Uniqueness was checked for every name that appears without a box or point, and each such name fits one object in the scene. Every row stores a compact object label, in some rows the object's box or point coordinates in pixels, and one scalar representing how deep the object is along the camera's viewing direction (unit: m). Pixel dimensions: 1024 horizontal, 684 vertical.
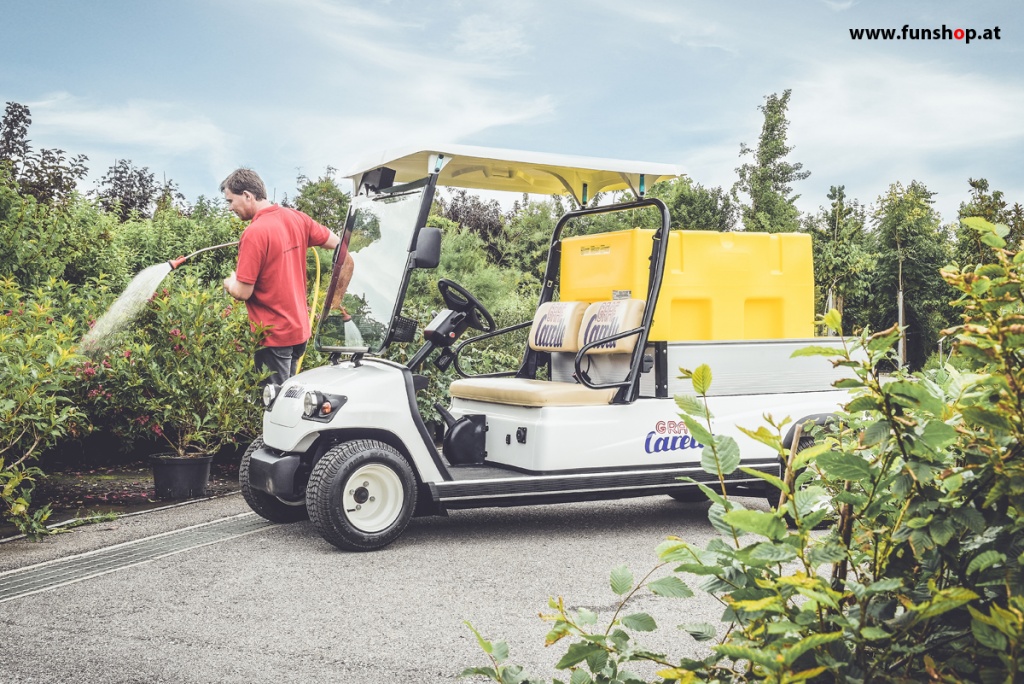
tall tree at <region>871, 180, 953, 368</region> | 24.56
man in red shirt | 6.57
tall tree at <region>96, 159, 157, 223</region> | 22.02
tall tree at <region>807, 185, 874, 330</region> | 21.89
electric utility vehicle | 5.38
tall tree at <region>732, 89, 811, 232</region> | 30.30
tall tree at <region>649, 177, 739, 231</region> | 25.92
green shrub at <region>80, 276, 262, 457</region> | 7.00
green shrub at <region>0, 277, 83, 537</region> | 5.46
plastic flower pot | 6.99
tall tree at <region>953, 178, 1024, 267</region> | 21.22
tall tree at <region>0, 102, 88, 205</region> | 10.20
